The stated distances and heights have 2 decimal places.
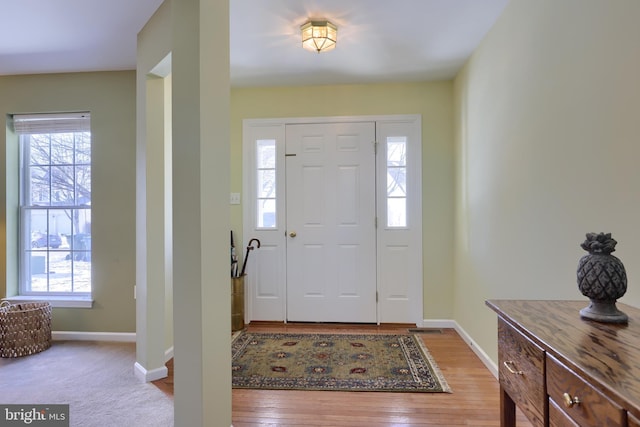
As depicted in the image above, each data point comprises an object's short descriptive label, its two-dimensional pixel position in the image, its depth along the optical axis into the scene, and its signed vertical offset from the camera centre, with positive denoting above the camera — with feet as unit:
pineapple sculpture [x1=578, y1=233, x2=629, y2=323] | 3.11 -0.61
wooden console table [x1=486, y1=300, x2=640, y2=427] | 2.20 -1.16
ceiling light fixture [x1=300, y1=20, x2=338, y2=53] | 7.65 +4.24
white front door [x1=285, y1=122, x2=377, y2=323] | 11.46 -0.21
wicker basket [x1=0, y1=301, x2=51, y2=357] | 8.84 -3.04
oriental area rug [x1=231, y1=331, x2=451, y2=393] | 7.43 -3.72
